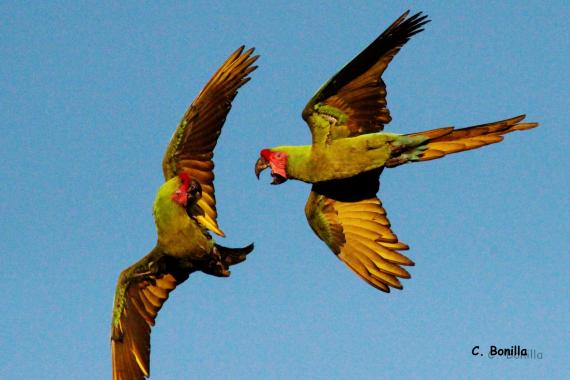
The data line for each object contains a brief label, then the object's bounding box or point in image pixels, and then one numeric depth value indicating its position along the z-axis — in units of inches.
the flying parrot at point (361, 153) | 491.8
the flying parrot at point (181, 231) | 493.7
